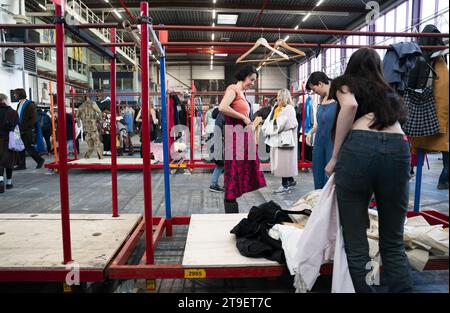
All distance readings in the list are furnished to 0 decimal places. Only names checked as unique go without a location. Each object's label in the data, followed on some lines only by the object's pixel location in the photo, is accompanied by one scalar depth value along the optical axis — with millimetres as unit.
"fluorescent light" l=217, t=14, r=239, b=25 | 13047
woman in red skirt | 2834
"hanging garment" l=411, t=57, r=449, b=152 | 2418
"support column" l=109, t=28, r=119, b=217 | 2897
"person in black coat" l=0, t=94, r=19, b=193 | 4952
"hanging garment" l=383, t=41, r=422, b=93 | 2406
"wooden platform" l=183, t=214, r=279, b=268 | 2027
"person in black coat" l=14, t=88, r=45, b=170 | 6457
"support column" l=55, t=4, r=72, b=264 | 1827
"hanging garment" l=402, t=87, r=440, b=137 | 2494
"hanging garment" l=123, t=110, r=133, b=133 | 11034
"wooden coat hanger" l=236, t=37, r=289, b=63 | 3338
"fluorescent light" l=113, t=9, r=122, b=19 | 12112
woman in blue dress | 3145
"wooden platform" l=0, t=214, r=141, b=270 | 2057
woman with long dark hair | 1515
